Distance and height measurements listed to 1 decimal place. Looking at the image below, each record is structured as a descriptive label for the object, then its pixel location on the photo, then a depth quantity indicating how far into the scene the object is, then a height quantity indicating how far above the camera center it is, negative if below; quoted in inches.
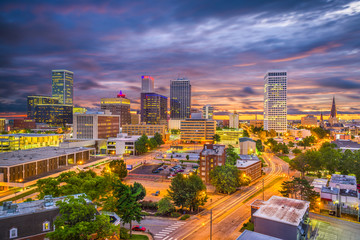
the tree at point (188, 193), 2151.8 -681.1
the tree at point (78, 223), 1059.3 -499.3
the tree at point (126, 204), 1691.7 -623.7
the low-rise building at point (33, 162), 2760.8 -595.0
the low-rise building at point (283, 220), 1513.3 -679.9
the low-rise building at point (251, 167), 3154.0 -659.5
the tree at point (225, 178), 2684.5 -688.0
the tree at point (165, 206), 2092.8 -788.1
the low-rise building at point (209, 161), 3193.9 -561.3
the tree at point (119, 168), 3260.3 -673.2
